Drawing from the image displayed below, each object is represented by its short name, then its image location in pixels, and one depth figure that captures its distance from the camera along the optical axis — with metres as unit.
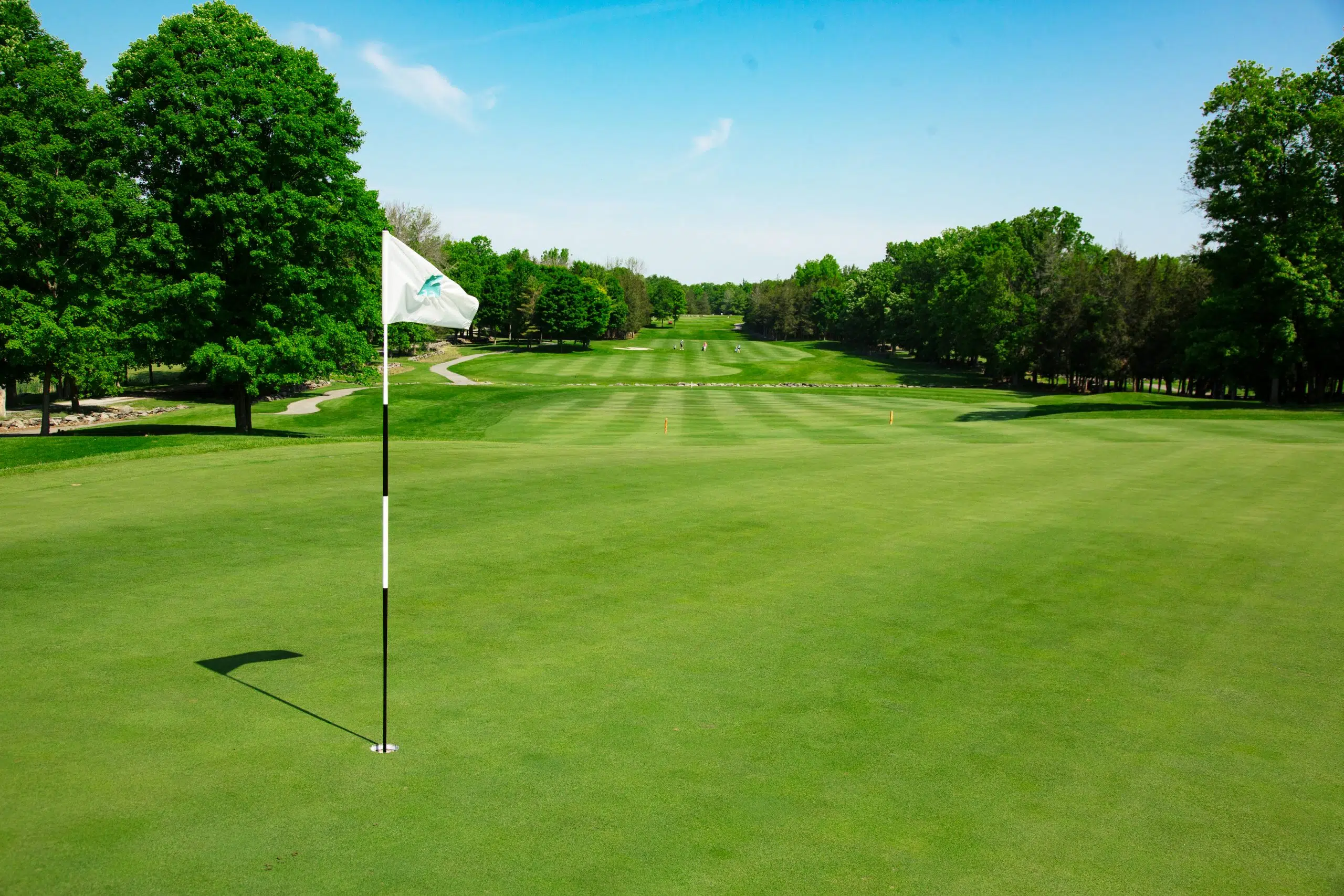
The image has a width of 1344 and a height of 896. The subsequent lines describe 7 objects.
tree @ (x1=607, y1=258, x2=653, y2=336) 172.50
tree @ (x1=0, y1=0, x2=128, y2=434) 32.88
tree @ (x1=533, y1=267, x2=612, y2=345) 127.75
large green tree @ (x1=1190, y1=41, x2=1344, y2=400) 46.69
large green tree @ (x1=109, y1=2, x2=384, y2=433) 31.75
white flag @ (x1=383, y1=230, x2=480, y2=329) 8.43
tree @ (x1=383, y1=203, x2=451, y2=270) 101.19
